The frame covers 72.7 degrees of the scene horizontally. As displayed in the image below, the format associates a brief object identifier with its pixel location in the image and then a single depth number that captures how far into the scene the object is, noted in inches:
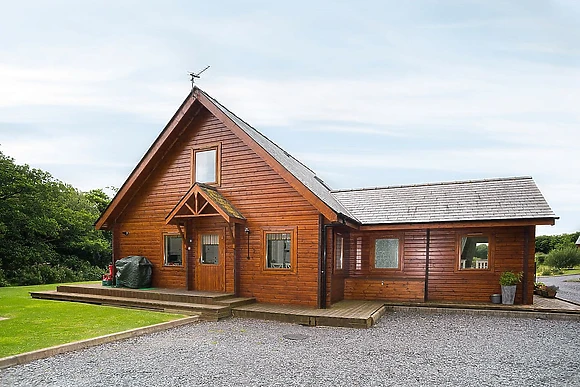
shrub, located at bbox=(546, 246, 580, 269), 1023.0
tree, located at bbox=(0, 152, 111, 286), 687.1
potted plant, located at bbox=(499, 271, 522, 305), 399.9
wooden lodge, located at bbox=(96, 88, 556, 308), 397.1
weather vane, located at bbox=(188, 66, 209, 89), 455.8
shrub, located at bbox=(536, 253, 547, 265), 1127.7
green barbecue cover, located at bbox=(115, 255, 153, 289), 454.6
